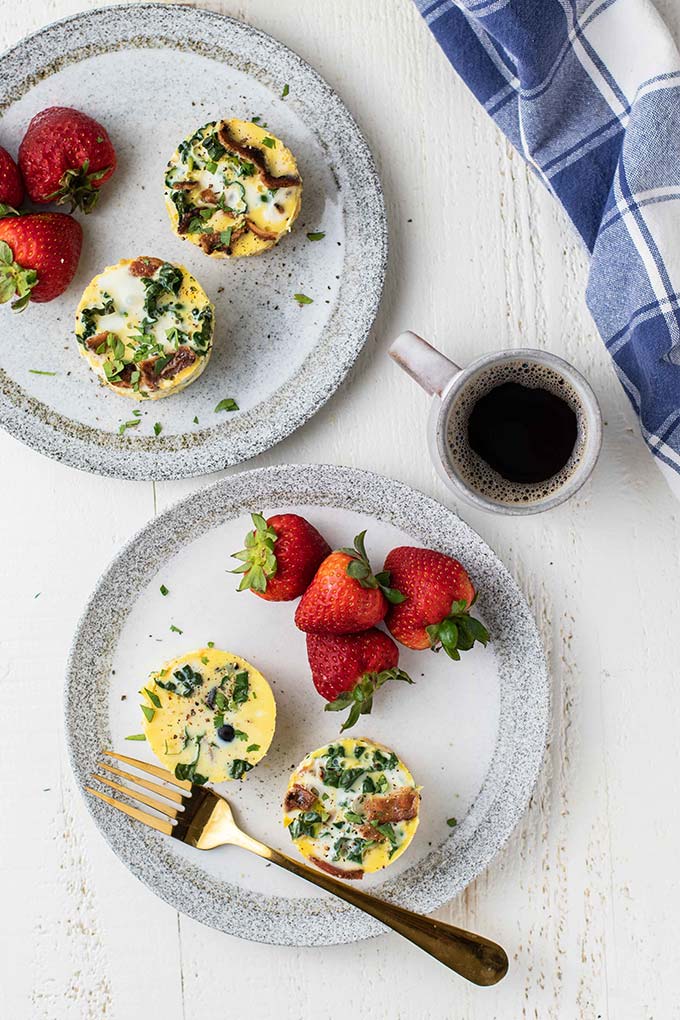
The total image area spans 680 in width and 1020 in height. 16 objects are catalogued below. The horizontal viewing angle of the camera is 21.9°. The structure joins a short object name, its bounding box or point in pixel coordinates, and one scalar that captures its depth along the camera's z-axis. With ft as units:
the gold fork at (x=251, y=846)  2.40
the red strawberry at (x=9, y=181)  2.42
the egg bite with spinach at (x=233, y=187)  2.43
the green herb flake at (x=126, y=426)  2.50
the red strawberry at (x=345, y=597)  2.35
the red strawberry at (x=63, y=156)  2.41
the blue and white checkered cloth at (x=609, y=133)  2.39
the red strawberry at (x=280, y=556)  2.40
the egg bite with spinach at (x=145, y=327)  2.42
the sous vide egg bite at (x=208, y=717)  2.43
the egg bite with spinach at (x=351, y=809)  2.41
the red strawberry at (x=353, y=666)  2.39
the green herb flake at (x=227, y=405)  2.50
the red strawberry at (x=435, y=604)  2.38
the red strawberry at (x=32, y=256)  2.40
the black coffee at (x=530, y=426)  2.42
